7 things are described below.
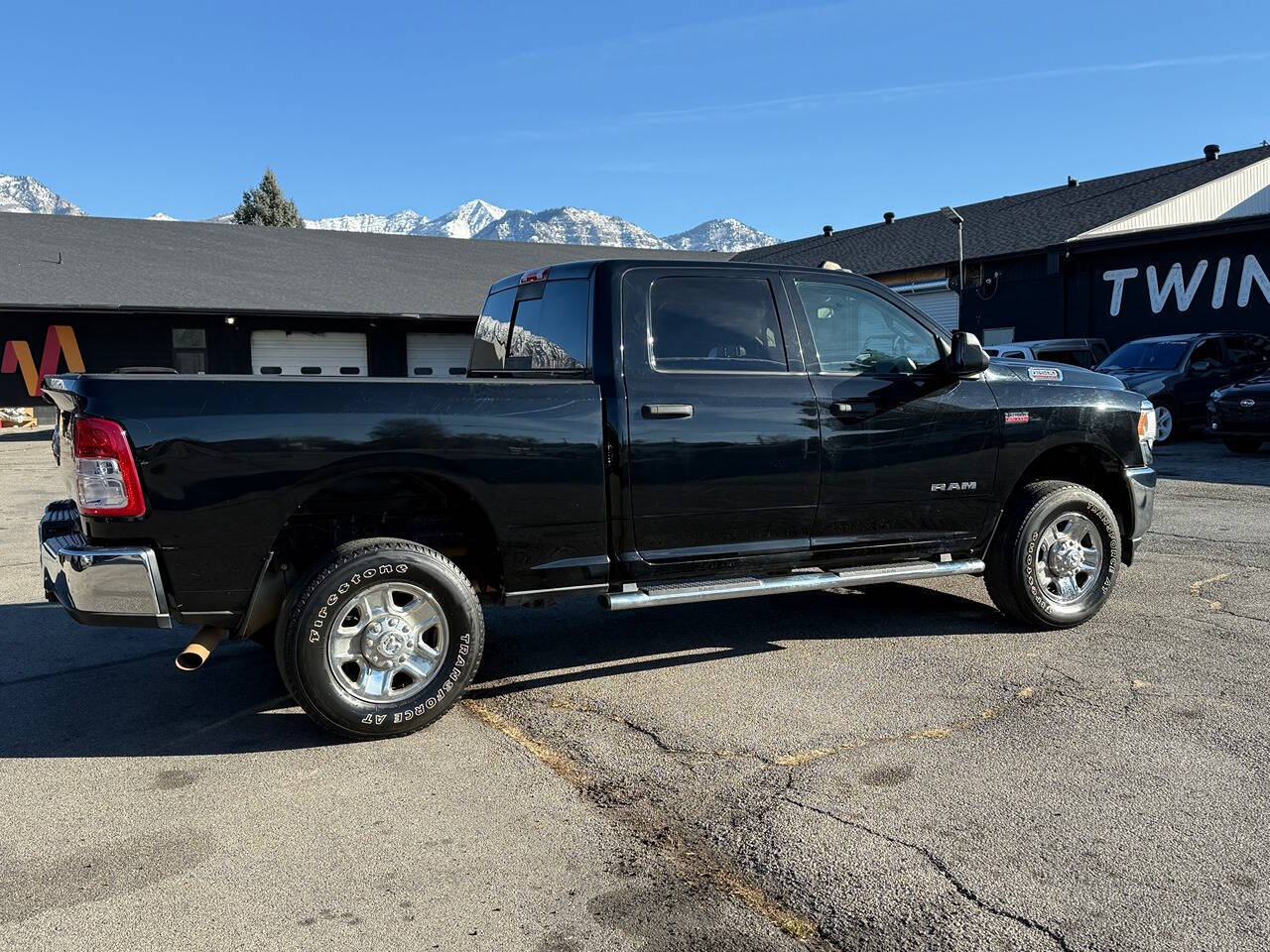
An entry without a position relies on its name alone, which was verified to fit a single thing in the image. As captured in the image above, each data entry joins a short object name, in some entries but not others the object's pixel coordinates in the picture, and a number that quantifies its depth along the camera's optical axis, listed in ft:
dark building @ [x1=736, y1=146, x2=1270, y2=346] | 77.61
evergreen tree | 253.24
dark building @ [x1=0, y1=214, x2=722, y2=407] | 81.87
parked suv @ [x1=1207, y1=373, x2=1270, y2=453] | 47.90
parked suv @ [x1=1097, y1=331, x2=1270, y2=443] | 55.36
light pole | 95.93
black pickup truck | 13.55
